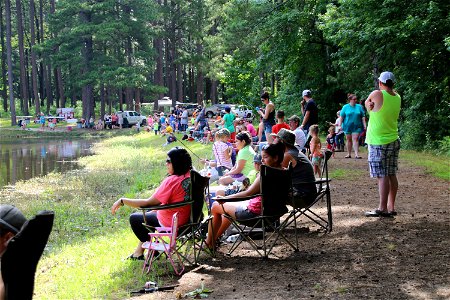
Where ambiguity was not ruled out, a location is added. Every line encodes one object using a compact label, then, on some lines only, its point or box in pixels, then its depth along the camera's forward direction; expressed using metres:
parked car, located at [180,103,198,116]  55.48
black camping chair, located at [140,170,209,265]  6.42
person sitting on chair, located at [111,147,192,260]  6.49
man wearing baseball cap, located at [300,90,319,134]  13.65
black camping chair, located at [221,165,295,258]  6.43
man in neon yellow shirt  7.95
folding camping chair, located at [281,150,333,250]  7.36
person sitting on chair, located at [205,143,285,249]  6.61
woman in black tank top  14.31
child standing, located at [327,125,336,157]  19.19
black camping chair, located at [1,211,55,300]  3.25
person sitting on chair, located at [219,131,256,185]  9.09
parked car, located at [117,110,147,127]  50.61
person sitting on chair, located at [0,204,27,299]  3.27
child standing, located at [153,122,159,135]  38.19
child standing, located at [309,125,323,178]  11.71
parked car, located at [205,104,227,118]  50.75
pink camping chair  6.31
